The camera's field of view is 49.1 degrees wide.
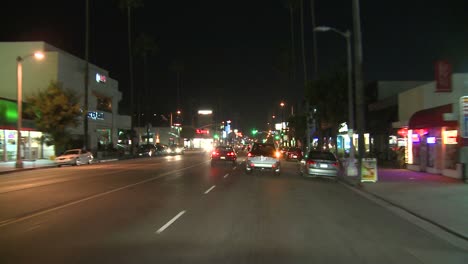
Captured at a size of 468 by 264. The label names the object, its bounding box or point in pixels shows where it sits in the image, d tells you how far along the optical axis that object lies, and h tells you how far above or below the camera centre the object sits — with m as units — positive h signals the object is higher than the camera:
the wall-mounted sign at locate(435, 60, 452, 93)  26.20 +3.88
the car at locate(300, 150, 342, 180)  27.64 -0.66
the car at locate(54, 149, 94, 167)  43.74 -0.16
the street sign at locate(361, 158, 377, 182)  24.09 -0.84
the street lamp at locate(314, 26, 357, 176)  28.23 +3.05
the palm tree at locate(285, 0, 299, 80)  67.25 +19.49
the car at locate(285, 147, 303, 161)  53.19 +0.02
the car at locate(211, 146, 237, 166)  42.00 -0.07
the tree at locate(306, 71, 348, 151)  45.31 +5.00
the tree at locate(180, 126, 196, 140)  150.38 +6.67
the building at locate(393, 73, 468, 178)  25.08 +1.32
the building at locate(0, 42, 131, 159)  51.81 +8.96
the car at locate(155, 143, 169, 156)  80.01 +0.80
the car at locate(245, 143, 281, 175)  29.55 -0.31
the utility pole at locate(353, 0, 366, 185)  26.45 +4.04
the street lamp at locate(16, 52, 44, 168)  37.38 +1.96
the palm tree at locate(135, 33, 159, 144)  80.59 +17.22
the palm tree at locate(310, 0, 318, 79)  54.41 +12.83
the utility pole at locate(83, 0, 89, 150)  52.72 +9.81
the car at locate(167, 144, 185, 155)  83.96 +0.80
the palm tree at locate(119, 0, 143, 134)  68.75 +19.47
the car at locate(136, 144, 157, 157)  73.67 +0.60
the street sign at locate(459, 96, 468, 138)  18.38 +1.28
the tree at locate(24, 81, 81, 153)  45.72 +3.98
